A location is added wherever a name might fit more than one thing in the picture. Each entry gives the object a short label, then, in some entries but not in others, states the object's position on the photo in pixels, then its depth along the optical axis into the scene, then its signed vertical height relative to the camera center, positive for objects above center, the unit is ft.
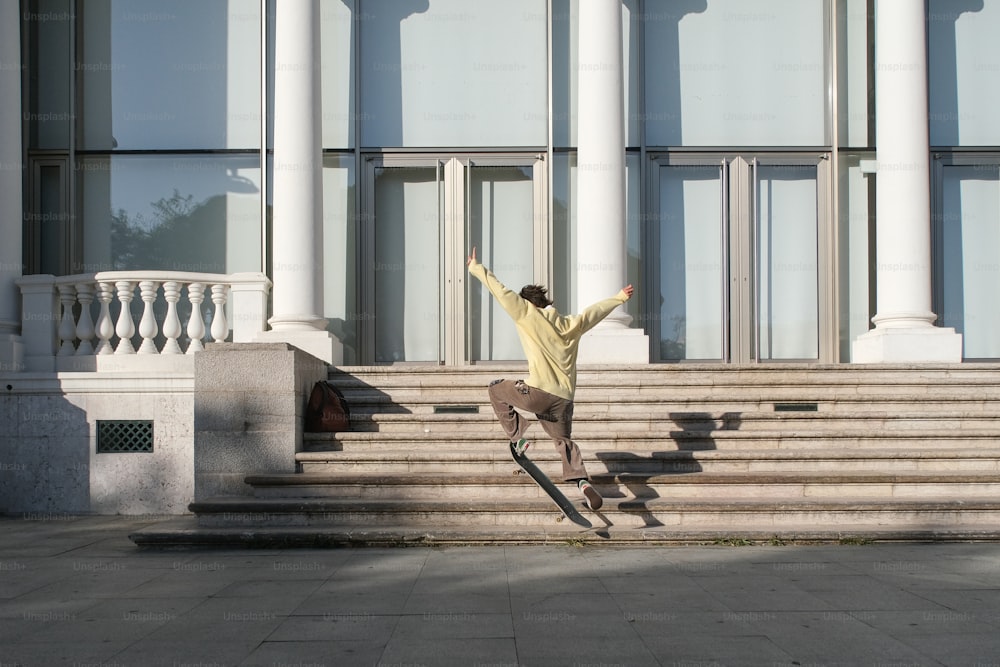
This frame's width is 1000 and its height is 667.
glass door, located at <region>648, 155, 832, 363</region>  47.21 +4.32
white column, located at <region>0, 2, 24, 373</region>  39.99 +7.96
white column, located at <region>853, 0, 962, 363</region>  41.11 +7.04
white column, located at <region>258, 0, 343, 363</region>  40.01 +7.16
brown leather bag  32.45 -2.12
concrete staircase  26.84 -3.67
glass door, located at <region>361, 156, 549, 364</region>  46.88 +5.01
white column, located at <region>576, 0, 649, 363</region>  40.45 +7.59
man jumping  25.75 -0.70
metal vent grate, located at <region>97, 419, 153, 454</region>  35.50 -3.12
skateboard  25.14 -3.76
